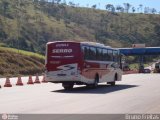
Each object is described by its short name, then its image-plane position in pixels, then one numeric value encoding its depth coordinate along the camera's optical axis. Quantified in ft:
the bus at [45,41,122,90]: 86.07
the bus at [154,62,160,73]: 269.40
